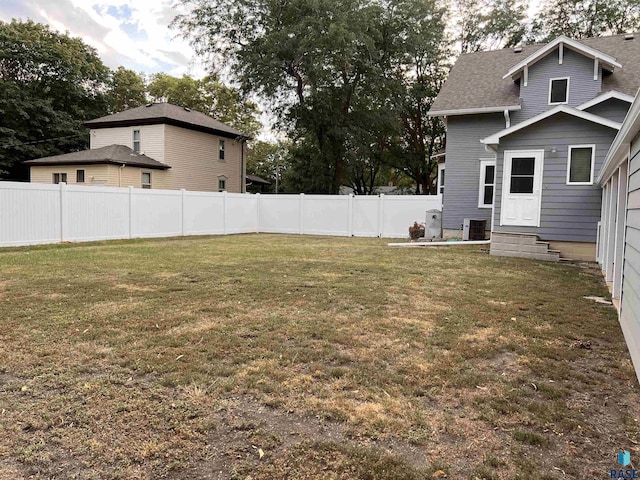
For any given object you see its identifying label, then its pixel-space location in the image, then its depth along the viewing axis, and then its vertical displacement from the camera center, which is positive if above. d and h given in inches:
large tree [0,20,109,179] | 1019.3 +300.9
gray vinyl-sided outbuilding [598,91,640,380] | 131.0 -3.1
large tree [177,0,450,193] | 757.3 +289.2
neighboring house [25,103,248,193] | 760.3 +108.3
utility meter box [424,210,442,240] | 540.1 -9.9
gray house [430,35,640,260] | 367.6 +75.0
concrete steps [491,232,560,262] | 369.1 -24.6
